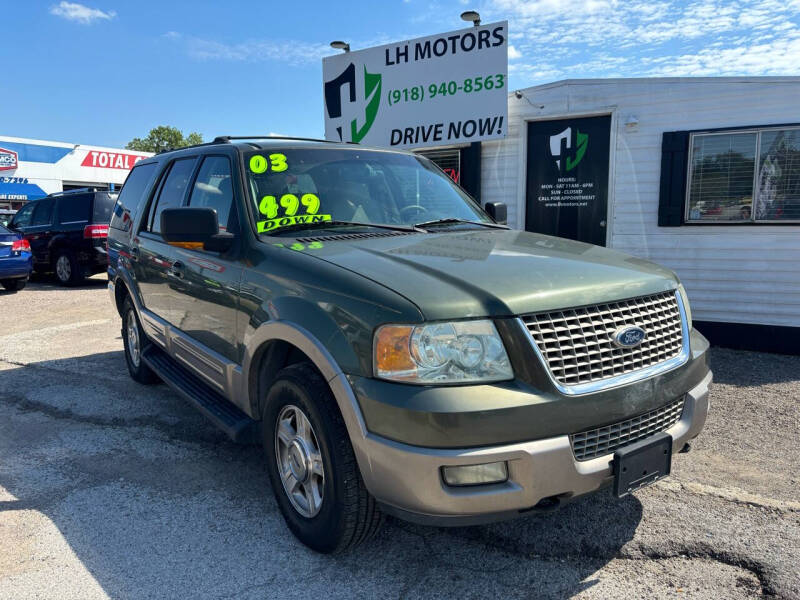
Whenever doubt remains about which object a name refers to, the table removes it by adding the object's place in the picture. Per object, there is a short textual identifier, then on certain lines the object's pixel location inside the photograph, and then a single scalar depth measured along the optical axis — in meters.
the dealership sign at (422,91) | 8.06
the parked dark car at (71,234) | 12.63
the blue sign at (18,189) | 26.97
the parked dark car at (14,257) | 11.64
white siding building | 6.59
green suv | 2.21
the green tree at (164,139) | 76.44
